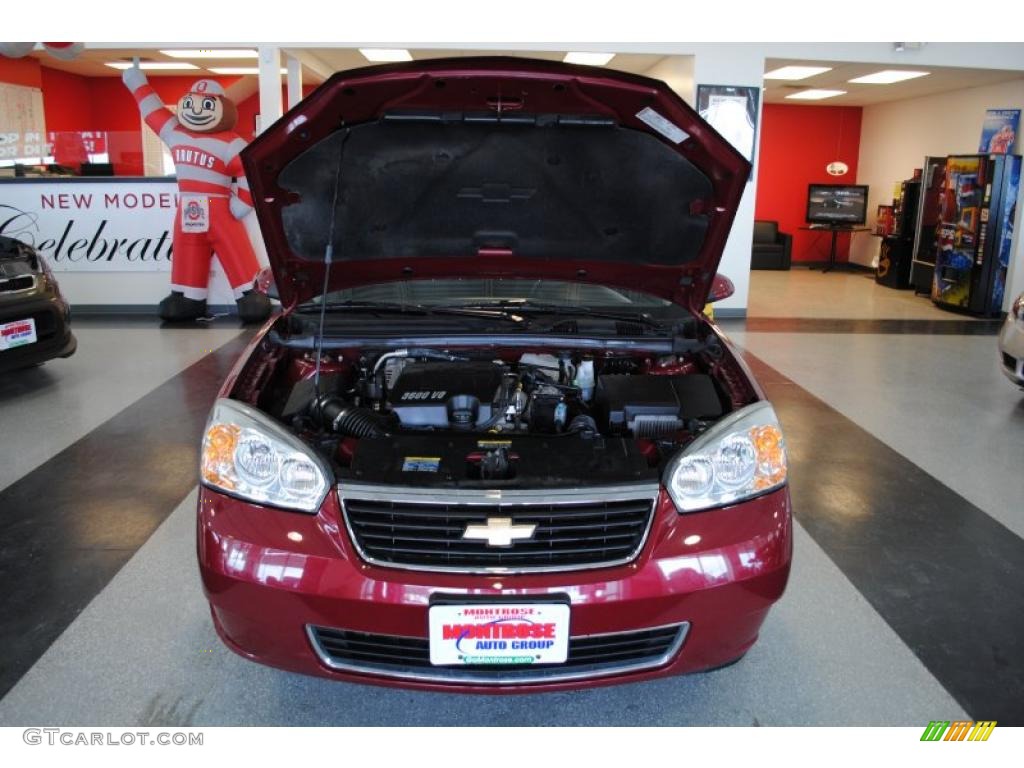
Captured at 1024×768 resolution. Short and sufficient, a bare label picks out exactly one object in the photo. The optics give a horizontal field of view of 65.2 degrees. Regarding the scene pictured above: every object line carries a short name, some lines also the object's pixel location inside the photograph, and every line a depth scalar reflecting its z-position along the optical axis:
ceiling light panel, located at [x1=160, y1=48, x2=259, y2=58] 7.46
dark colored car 4.37
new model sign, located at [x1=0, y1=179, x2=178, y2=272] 6.84
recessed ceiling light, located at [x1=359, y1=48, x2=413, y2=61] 8.23
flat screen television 12.18
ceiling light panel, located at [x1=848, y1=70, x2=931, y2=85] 8.88
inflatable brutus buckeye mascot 6.52
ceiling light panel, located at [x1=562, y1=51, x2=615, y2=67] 7.99
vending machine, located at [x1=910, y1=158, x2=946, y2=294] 9.06
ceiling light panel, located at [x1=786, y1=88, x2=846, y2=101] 10.99
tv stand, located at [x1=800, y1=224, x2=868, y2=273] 12.06
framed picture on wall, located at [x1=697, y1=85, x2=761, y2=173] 6.95
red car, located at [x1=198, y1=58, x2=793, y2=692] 1.55
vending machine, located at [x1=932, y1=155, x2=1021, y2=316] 7.82
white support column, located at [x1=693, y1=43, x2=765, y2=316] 6.90
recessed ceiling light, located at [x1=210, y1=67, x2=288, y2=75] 11.25
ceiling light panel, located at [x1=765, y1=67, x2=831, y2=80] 8.52
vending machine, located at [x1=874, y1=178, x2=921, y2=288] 9.87
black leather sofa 12.15
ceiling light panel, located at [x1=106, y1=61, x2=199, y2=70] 10.95
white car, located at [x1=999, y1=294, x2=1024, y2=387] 4.43
